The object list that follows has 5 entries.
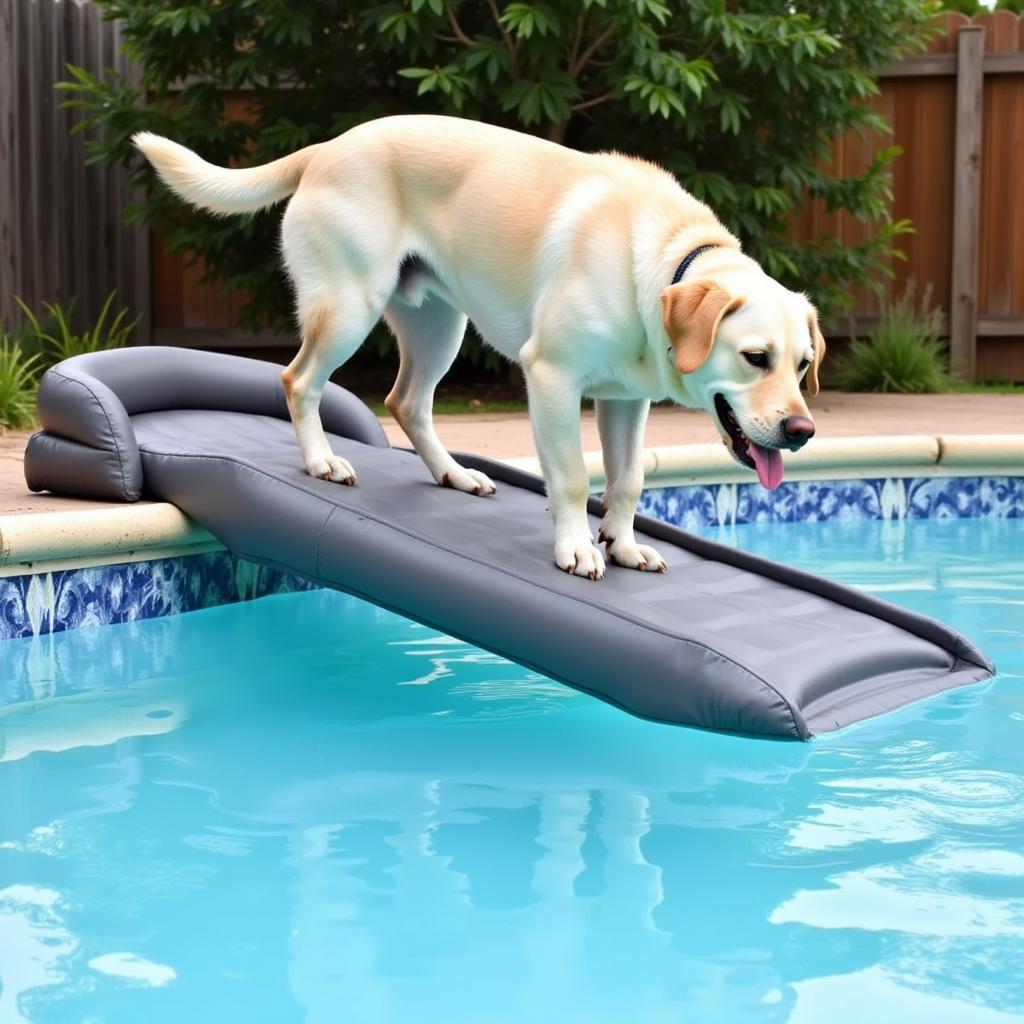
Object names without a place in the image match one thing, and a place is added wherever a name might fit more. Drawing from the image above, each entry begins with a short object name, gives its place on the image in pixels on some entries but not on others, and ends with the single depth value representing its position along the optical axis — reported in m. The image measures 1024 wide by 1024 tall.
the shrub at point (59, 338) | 8.08
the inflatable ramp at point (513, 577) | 3.17
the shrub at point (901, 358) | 9.32
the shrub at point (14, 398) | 6.77
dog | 3.16
